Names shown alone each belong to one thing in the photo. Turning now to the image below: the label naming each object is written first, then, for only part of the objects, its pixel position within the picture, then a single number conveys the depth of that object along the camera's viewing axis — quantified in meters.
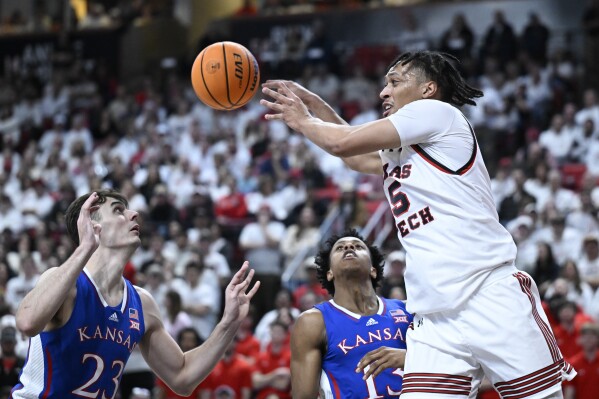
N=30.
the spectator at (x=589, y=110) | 14.47
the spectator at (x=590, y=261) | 10.98
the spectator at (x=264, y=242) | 13.52
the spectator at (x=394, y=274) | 10.64
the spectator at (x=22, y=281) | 12.80
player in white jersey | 4.54
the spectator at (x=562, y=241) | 11.63
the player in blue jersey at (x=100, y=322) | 4.57
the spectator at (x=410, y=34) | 18.69
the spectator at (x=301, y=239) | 13.25
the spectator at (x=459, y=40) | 17.41
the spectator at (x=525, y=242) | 11.53
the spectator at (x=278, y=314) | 10.83
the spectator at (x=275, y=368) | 10.15
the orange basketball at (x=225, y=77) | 5.88
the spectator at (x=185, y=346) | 10.15
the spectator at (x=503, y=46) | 17.00
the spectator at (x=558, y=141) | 14.24
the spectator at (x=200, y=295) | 12.21
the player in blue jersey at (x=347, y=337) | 5.78
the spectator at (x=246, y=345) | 10.75
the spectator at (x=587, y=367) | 9.34
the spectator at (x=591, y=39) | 16.73
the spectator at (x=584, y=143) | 14.00
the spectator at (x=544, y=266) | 11.04
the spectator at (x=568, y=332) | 9.65
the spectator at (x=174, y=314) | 11.35
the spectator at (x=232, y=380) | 10.22
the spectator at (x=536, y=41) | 16.75
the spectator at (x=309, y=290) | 11.23
